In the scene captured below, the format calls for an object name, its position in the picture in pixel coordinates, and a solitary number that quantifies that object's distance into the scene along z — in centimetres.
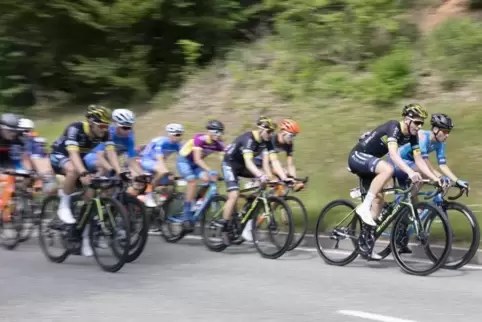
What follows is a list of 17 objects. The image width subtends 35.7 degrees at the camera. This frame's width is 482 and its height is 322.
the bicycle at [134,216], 923
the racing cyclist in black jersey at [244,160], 1099
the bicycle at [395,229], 859
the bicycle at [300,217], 1075
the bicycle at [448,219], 862
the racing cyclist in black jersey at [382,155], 903
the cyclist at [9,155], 1170
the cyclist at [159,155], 1287
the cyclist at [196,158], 1220
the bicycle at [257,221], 1028
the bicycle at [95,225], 912
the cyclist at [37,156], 1185
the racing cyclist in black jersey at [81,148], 970
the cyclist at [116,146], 1005
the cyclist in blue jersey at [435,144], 955
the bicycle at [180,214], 1189
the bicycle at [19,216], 1146
